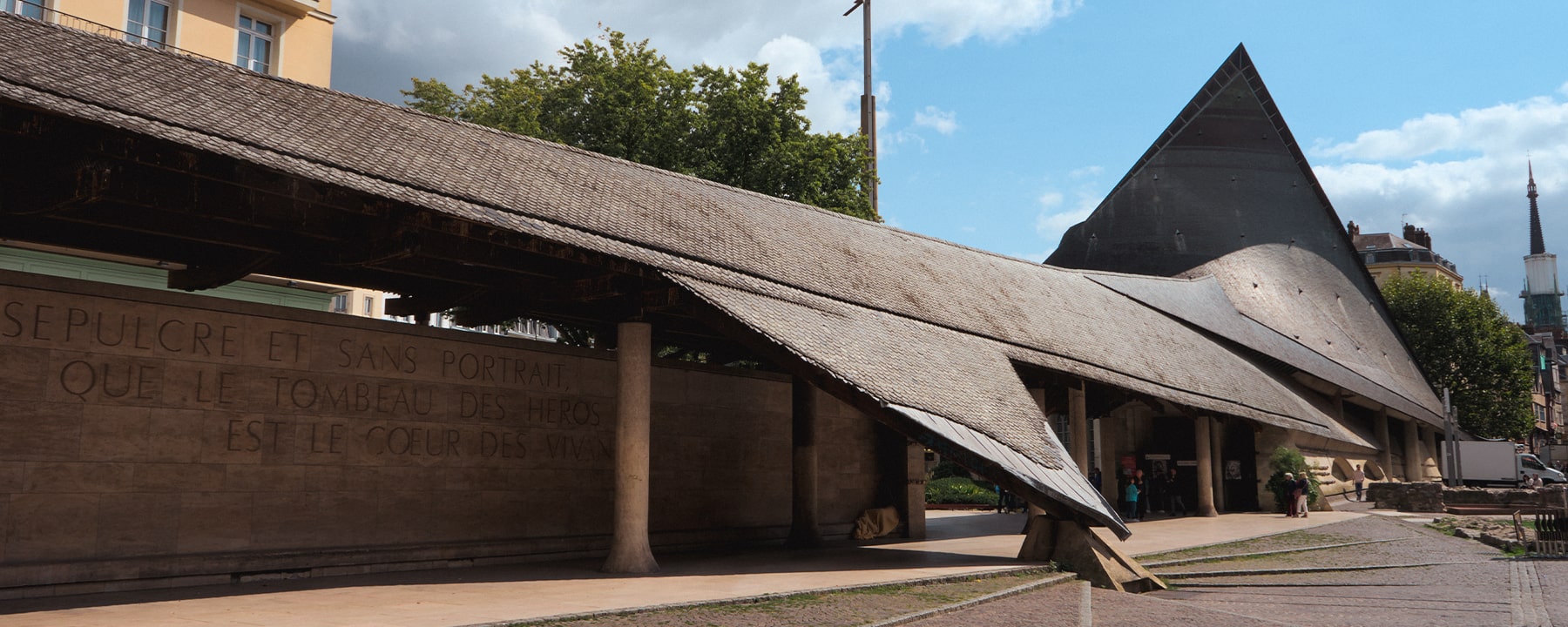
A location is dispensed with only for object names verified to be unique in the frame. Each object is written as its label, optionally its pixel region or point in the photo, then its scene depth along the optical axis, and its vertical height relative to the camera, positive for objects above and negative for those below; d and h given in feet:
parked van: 140.25 -1.42
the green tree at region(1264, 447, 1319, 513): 98.07 -1.30
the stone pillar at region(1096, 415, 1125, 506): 97.04 -0.65
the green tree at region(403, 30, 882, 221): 105.70 +31.70
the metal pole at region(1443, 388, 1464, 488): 120.31 +0.28
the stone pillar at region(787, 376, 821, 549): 64.85 -0.83
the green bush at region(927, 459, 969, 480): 160.45 -2.55
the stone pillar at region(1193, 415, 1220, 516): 95.86 -1.89
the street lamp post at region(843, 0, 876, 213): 135.44 +40.77
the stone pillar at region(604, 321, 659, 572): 46.96 +0.35
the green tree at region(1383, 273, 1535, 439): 201.57 +17.75
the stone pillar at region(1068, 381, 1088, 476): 76.13 +1.99
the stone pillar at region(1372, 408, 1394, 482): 137.28 +1.15
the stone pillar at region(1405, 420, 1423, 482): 146.41 -0.13
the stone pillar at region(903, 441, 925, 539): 71.51 -2.30
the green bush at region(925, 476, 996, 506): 127.44 -4.72
